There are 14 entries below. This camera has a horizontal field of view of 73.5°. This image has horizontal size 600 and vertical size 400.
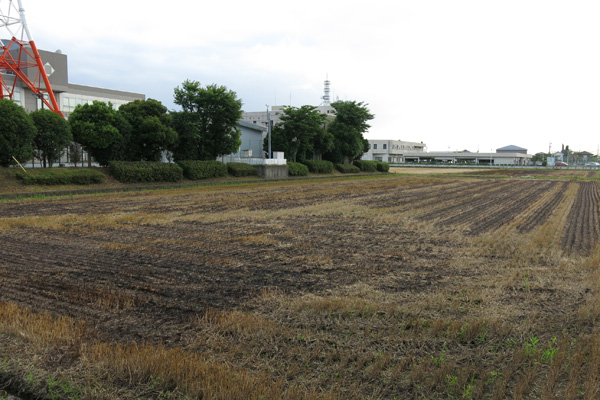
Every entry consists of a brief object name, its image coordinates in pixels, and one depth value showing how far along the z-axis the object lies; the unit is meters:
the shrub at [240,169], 32.28
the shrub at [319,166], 42.75
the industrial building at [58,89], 35.16
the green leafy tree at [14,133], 18.86
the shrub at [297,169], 38.09
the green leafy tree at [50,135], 20.84
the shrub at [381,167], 57.50
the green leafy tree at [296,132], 40.94
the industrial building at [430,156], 108.75
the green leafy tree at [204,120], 29.22
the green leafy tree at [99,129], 22.98
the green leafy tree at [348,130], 51.00
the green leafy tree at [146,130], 25.66
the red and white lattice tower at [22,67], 31.81
